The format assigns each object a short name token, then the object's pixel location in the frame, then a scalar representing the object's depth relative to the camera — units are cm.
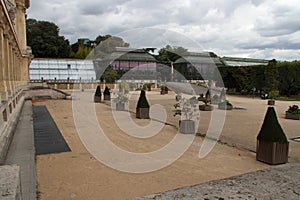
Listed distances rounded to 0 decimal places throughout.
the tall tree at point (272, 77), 2783
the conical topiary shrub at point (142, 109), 1240
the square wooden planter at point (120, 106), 1536
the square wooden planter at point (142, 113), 1238
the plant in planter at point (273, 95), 2152
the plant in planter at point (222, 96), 1828
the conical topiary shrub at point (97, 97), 2069
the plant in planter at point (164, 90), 3282
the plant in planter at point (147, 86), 4089
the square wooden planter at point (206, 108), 1611
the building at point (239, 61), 4827
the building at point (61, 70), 4147
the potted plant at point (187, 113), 905
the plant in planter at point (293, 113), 1301
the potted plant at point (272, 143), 592
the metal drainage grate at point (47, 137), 667
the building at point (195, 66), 4301
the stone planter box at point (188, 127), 904
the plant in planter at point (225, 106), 1666
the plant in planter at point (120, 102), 1536
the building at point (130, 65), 4959
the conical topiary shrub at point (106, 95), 2168
